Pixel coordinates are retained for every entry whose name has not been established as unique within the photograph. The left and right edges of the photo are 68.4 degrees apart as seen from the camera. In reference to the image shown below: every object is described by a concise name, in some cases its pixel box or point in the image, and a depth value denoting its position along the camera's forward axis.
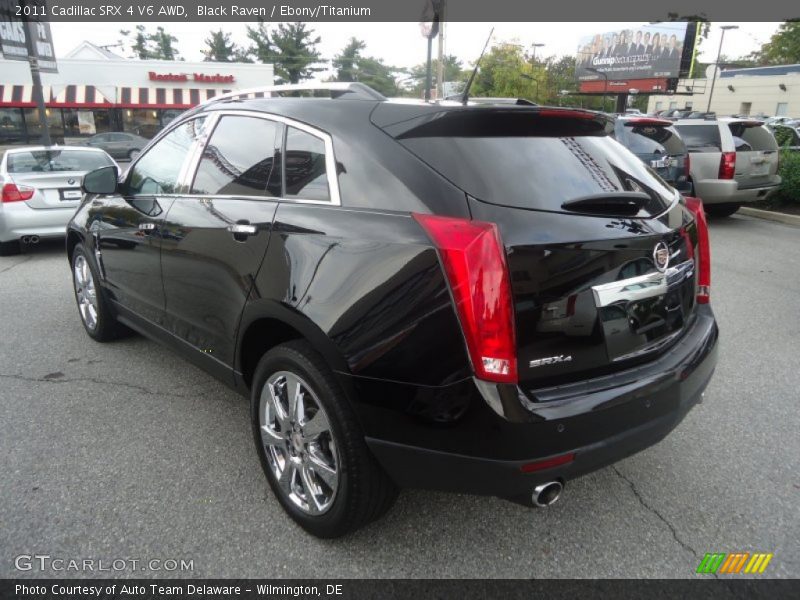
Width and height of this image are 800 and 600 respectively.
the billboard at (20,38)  12.59
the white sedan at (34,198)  7.72
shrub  10.80
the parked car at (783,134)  14.79
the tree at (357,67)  67.31
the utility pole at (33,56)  13.16
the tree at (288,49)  57.34
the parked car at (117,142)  23.44
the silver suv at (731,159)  9.68
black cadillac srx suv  1.91
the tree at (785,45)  63.56
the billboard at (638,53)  38.56
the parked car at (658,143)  9.17
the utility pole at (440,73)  15.53
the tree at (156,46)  78.12
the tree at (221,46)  66.25
